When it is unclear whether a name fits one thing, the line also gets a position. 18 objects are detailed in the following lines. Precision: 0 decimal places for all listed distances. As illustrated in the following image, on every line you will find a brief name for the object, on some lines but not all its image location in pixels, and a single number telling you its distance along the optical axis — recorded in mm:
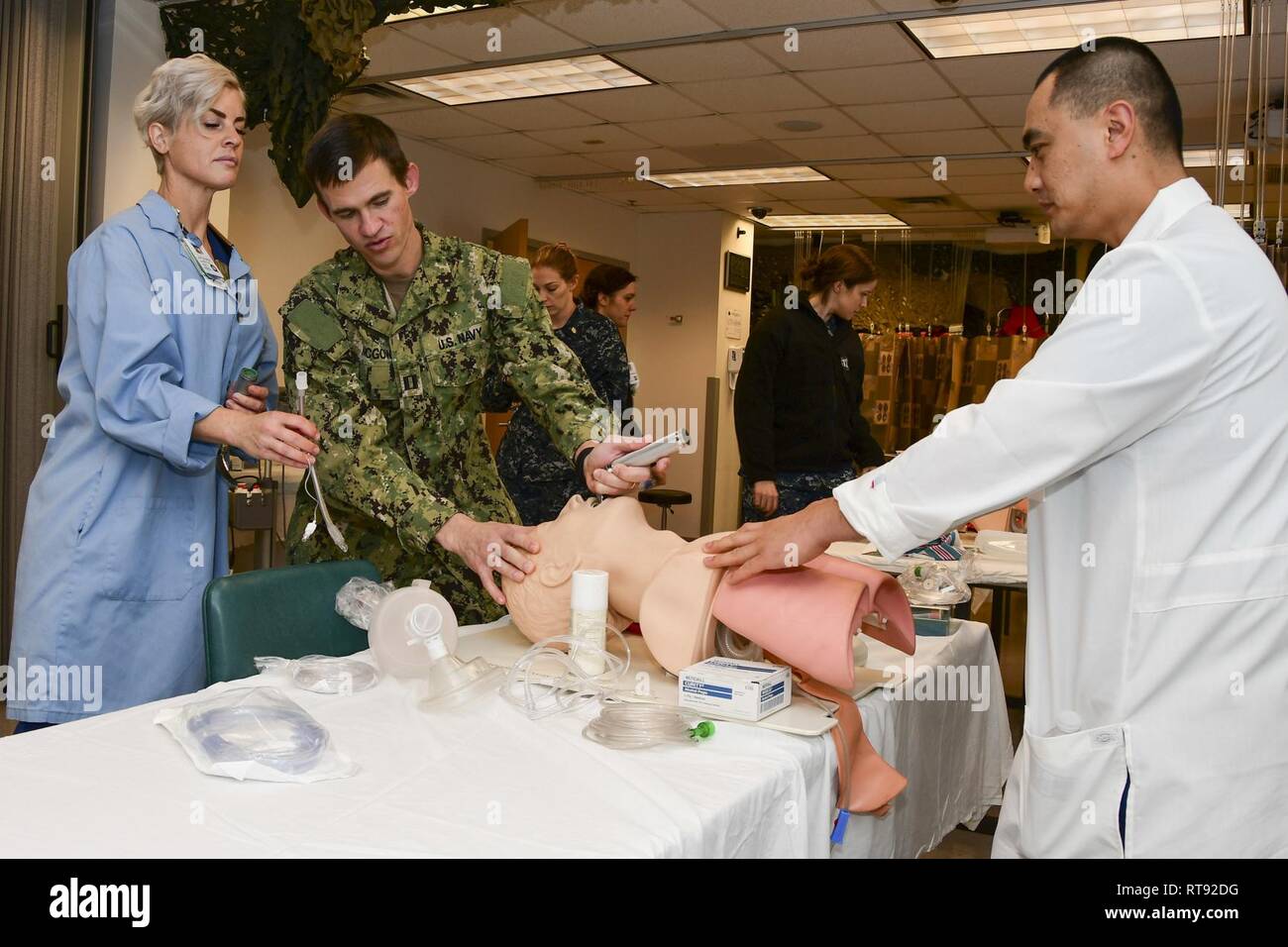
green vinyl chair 1857
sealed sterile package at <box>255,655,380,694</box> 1659
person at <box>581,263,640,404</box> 4953
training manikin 1573
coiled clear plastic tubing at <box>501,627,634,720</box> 1585
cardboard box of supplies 1549
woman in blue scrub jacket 1913
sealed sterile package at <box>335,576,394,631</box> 2055
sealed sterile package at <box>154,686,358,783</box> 1252
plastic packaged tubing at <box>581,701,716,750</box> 1438
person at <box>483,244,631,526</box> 3875
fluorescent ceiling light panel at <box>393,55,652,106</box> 5664
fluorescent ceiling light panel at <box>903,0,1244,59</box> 4613
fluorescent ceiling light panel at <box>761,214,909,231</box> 9922
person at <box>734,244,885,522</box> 4500
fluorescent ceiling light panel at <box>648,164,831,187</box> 8047
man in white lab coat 1287
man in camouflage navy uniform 2107
